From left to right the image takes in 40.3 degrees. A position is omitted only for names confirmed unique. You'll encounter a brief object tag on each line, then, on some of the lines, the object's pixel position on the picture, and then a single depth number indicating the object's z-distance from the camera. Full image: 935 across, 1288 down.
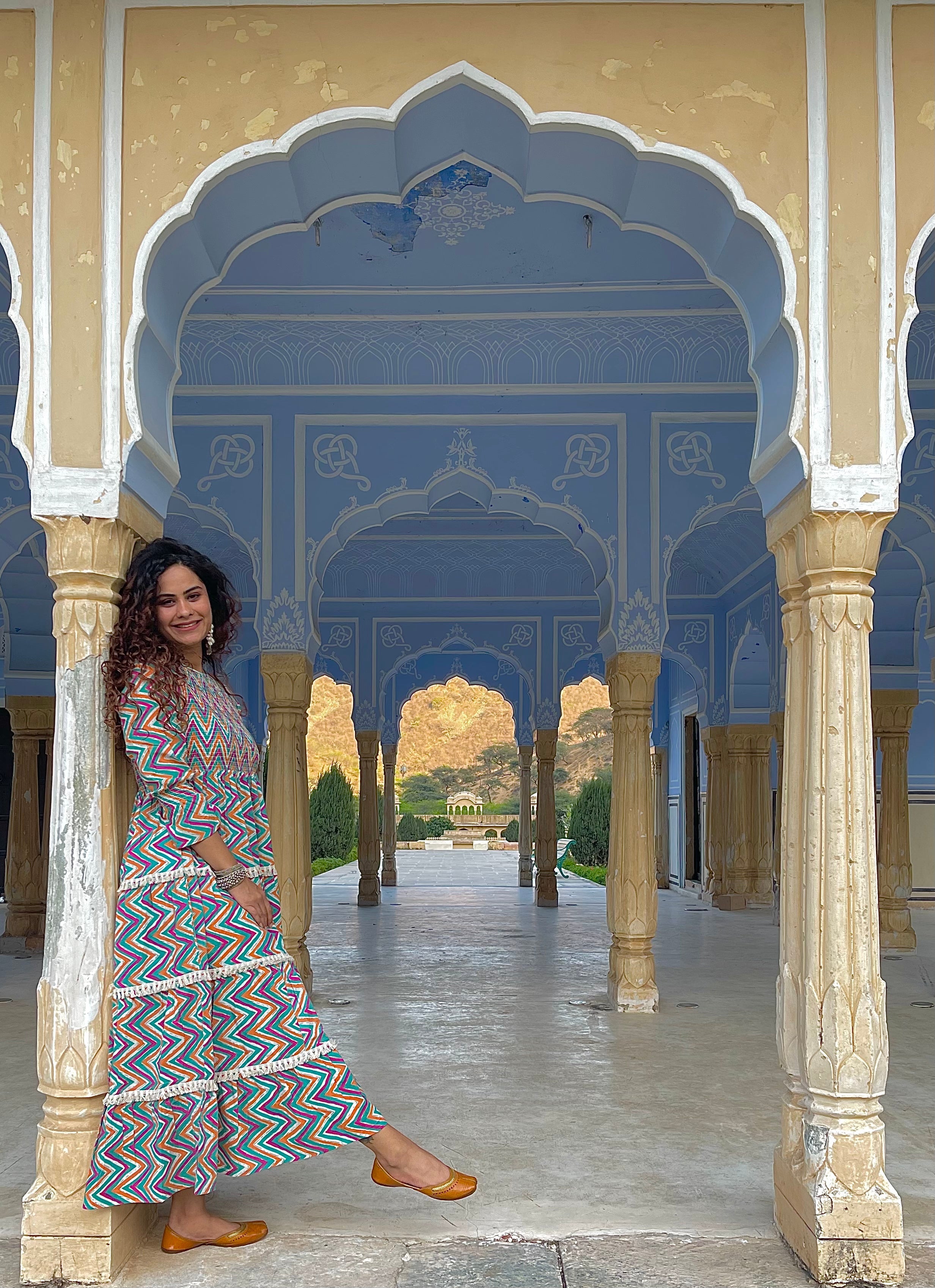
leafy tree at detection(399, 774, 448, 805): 52.12
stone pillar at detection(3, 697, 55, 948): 10.30
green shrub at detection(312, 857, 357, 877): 22.23
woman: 3.21
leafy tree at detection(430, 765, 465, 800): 52.94
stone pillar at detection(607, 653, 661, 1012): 7.32
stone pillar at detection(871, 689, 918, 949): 10.66
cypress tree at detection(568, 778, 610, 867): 23.72
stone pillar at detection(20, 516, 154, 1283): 3.14
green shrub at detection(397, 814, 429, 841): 34.28
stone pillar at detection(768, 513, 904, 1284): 3.15
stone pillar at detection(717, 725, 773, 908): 13.72
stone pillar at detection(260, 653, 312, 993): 7.21
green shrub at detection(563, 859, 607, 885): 19.91
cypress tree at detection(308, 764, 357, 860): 24.86
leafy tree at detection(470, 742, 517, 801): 52.94
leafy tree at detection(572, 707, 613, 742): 52.25
